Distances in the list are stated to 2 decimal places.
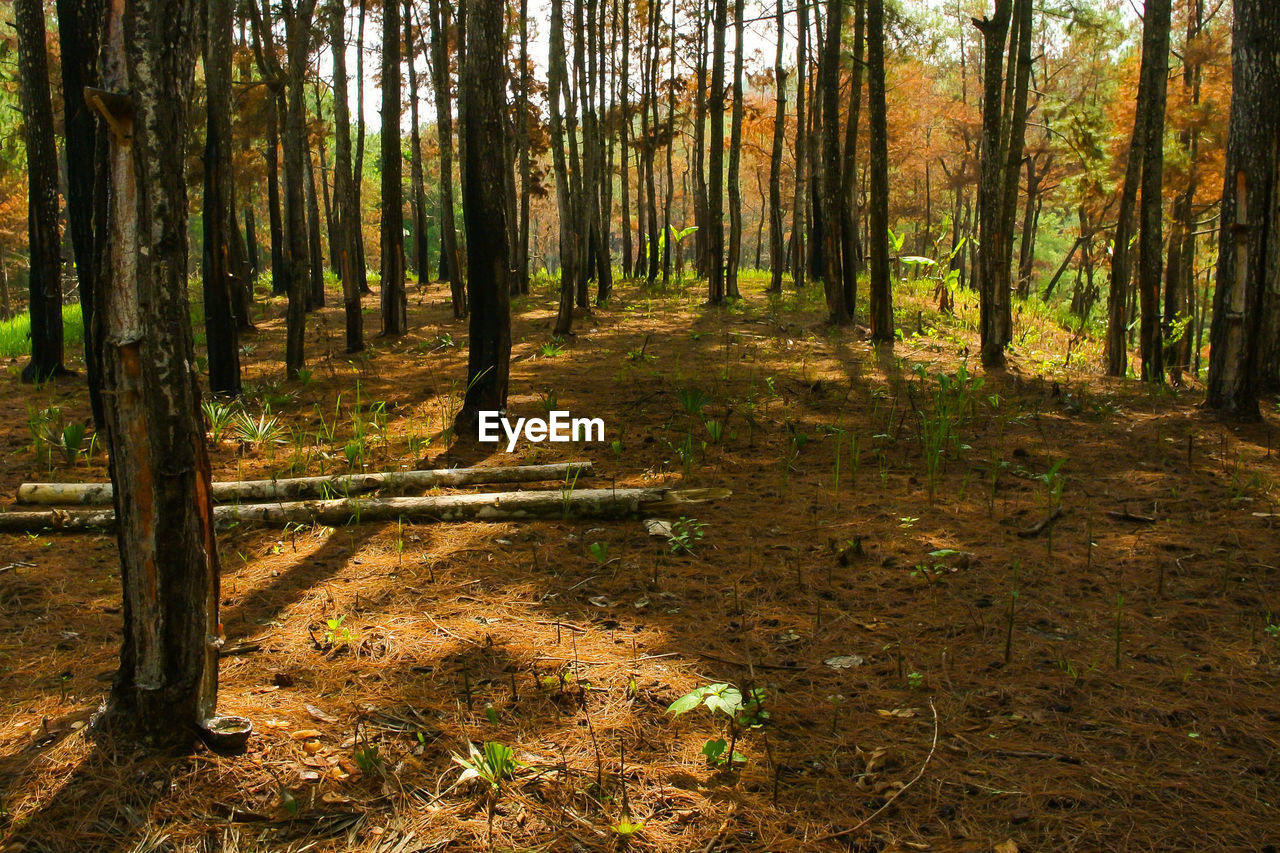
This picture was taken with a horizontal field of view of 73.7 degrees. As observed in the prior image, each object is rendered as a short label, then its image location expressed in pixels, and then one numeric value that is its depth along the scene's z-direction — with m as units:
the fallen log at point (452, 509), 5.01
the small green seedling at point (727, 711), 2.81
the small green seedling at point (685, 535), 4.78
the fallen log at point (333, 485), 5.17
